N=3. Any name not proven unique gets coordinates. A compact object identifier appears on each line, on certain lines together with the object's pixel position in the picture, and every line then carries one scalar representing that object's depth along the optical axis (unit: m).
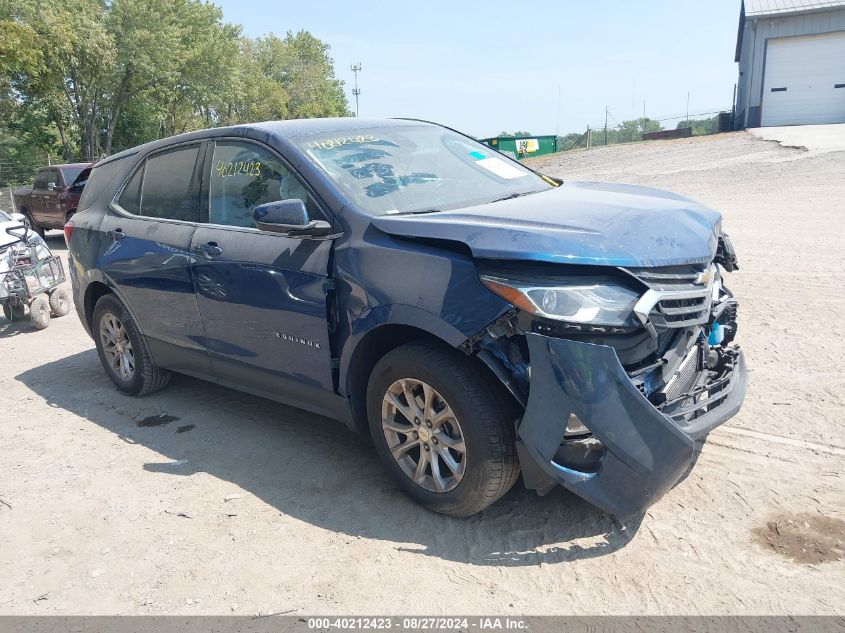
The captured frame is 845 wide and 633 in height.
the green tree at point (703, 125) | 35.06
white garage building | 27.97
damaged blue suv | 2.83
